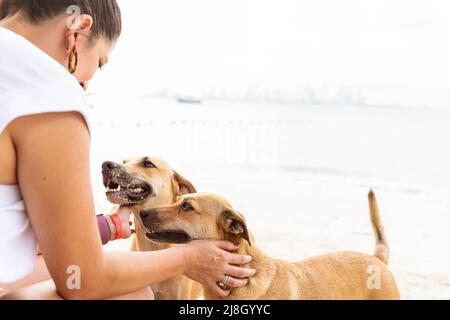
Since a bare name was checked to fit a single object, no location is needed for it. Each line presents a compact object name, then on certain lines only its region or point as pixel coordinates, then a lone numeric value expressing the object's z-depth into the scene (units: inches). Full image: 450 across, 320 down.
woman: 39.8
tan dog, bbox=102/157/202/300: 90.5
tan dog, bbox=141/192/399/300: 74.3
